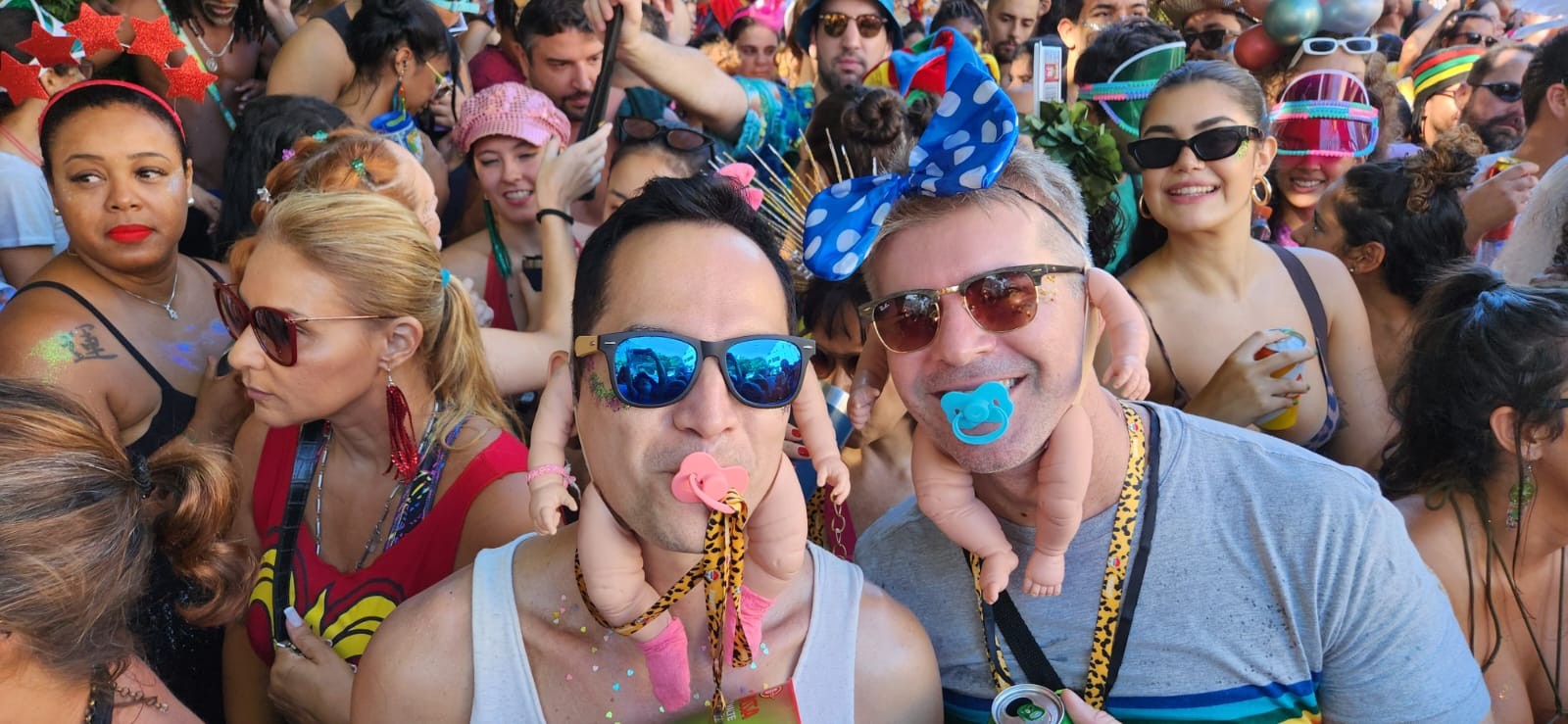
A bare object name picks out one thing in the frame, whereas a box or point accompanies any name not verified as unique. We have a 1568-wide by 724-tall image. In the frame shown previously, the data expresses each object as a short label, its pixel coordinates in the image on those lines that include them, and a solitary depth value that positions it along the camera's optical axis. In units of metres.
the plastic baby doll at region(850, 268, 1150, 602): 0.65
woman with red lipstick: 1.02
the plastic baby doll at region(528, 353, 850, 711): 0.56
